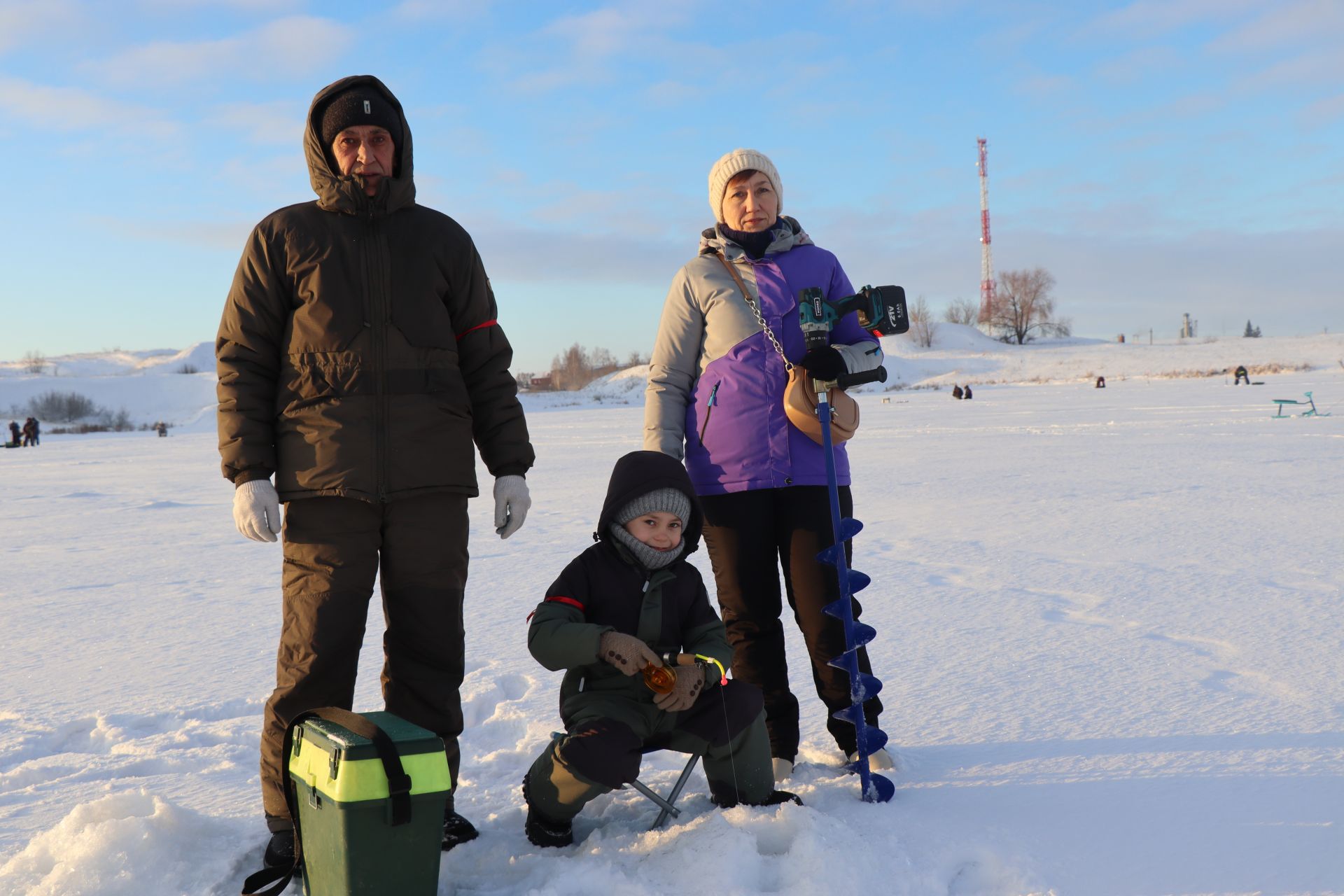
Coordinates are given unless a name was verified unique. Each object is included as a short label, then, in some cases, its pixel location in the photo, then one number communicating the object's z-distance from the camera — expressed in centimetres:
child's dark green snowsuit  226
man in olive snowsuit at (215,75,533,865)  227
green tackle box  183
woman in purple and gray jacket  279
